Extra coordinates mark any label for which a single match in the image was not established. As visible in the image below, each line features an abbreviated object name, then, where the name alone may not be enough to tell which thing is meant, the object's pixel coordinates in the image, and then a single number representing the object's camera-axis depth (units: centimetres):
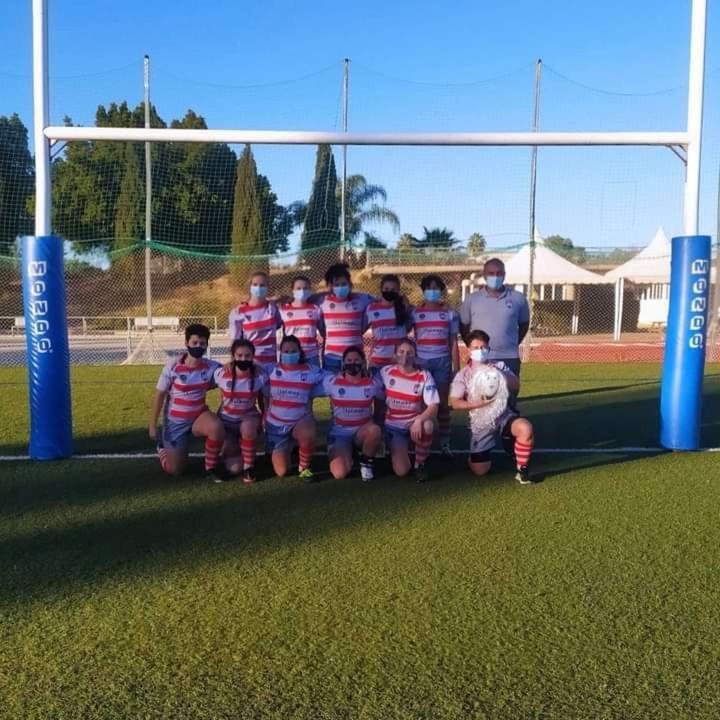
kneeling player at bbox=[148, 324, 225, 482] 573
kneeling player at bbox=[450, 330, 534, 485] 566
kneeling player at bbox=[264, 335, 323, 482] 562
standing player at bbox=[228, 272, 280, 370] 634
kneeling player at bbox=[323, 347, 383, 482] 559
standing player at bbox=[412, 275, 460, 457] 630
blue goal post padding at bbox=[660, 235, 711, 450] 638
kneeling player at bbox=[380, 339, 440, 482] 562
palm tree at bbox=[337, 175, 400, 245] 1620
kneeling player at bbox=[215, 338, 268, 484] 568
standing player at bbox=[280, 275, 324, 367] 622
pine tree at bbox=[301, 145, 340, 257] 1714
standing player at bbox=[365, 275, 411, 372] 625
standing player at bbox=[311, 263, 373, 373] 622
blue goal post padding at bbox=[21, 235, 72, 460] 598
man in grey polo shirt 627
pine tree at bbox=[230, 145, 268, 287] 1803
